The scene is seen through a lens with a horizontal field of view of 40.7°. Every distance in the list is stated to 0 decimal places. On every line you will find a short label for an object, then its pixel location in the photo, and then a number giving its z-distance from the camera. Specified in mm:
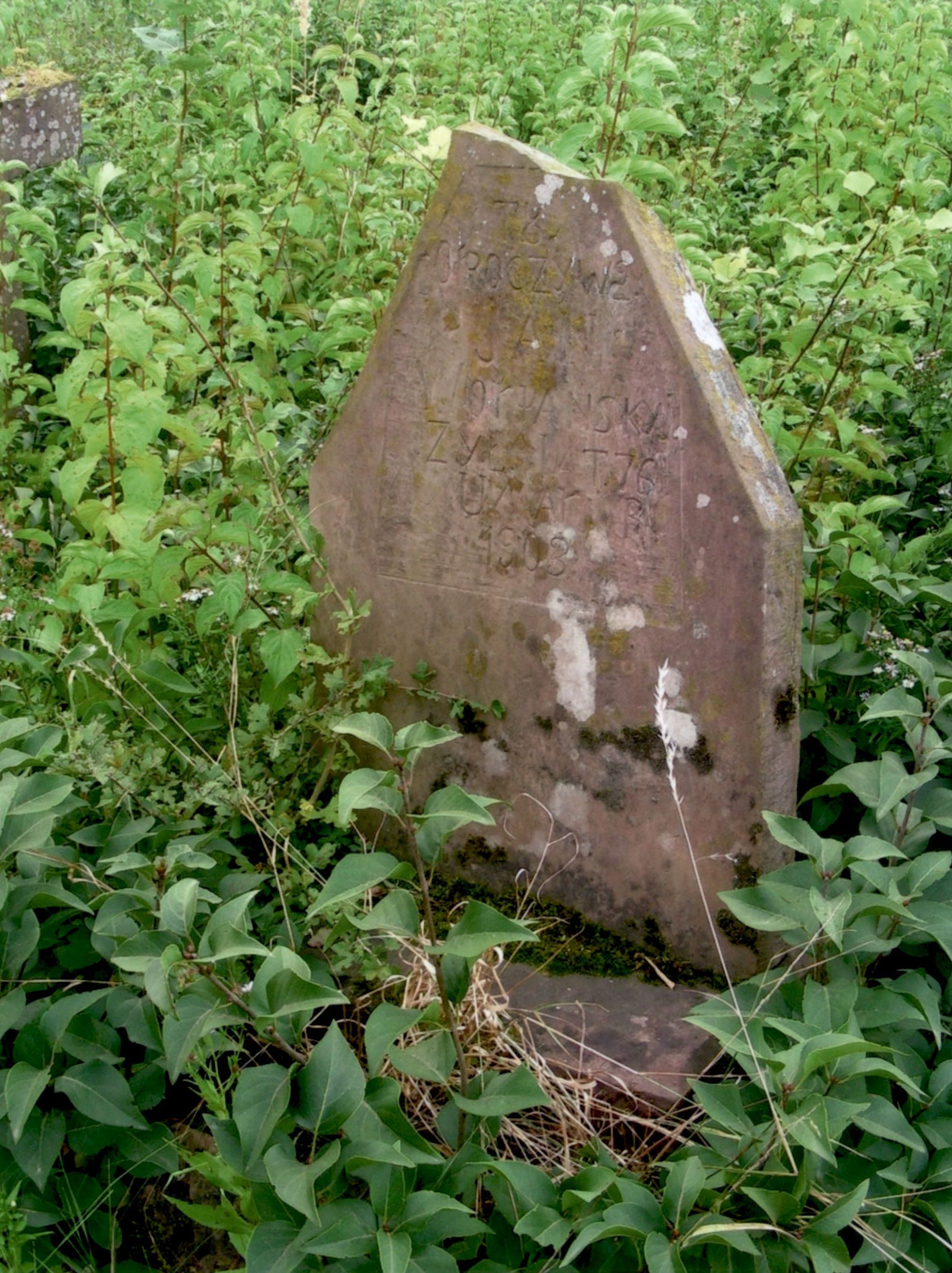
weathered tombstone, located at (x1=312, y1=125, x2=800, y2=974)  2258
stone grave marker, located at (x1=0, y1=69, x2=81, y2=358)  5090
